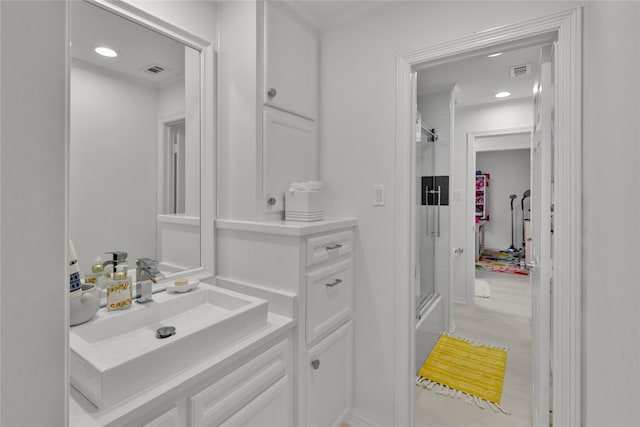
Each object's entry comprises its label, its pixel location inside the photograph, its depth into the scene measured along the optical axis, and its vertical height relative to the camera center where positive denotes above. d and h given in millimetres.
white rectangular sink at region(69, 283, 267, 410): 860 -458
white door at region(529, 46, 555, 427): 1418 -137
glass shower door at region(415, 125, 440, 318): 2951 -82
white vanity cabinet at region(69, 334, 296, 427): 848 -614
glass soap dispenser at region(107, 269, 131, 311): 1245 -341
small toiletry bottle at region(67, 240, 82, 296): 1094 -251
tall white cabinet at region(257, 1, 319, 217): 1621 +594
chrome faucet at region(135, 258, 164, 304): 1346 -307
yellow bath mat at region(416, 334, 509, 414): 2127 -1248
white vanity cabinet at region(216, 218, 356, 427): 1459 -381
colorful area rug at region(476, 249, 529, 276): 5539 -1058
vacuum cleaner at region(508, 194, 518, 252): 6973 -554
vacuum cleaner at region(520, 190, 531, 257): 6614 +87
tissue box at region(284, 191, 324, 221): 1657 +13
